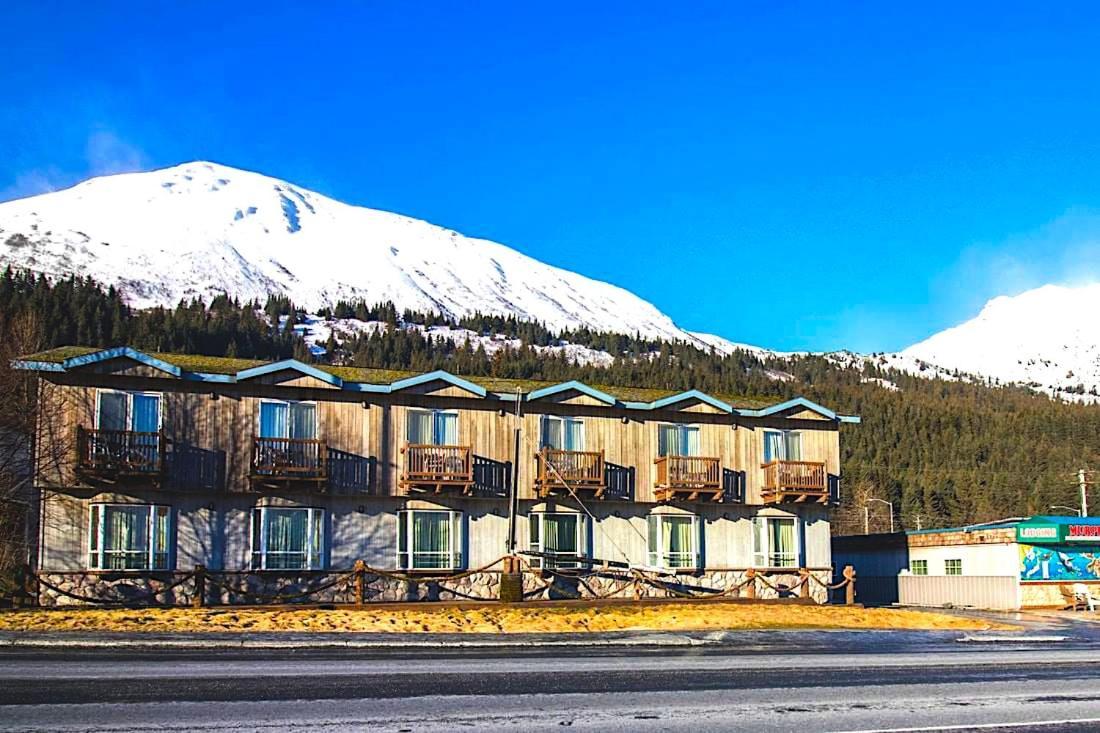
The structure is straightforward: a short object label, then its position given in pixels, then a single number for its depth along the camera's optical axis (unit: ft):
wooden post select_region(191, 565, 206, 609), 114.83
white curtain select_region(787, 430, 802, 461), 150.82
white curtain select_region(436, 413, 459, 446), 133.80
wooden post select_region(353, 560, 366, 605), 113.91
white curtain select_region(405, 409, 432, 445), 132.46
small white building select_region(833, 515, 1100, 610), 155.22
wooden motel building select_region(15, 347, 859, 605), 118.21
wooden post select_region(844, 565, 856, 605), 134.92
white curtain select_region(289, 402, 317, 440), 127.44
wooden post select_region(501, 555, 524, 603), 121.90
